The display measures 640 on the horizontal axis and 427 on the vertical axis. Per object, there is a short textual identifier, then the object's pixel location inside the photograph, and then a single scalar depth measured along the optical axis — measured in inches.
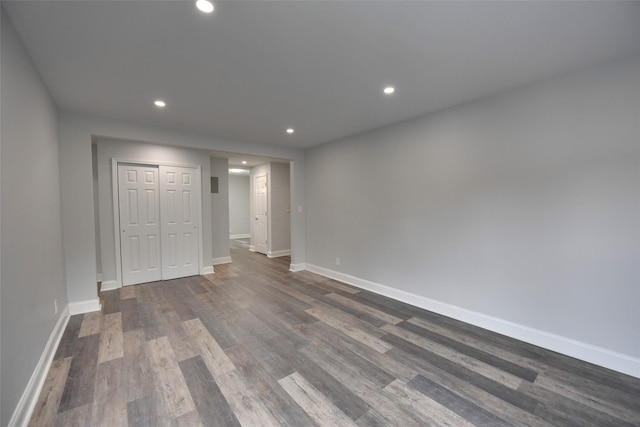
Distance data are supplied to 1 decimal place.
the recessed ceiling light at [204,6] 60.2
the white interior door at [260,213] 278.5
